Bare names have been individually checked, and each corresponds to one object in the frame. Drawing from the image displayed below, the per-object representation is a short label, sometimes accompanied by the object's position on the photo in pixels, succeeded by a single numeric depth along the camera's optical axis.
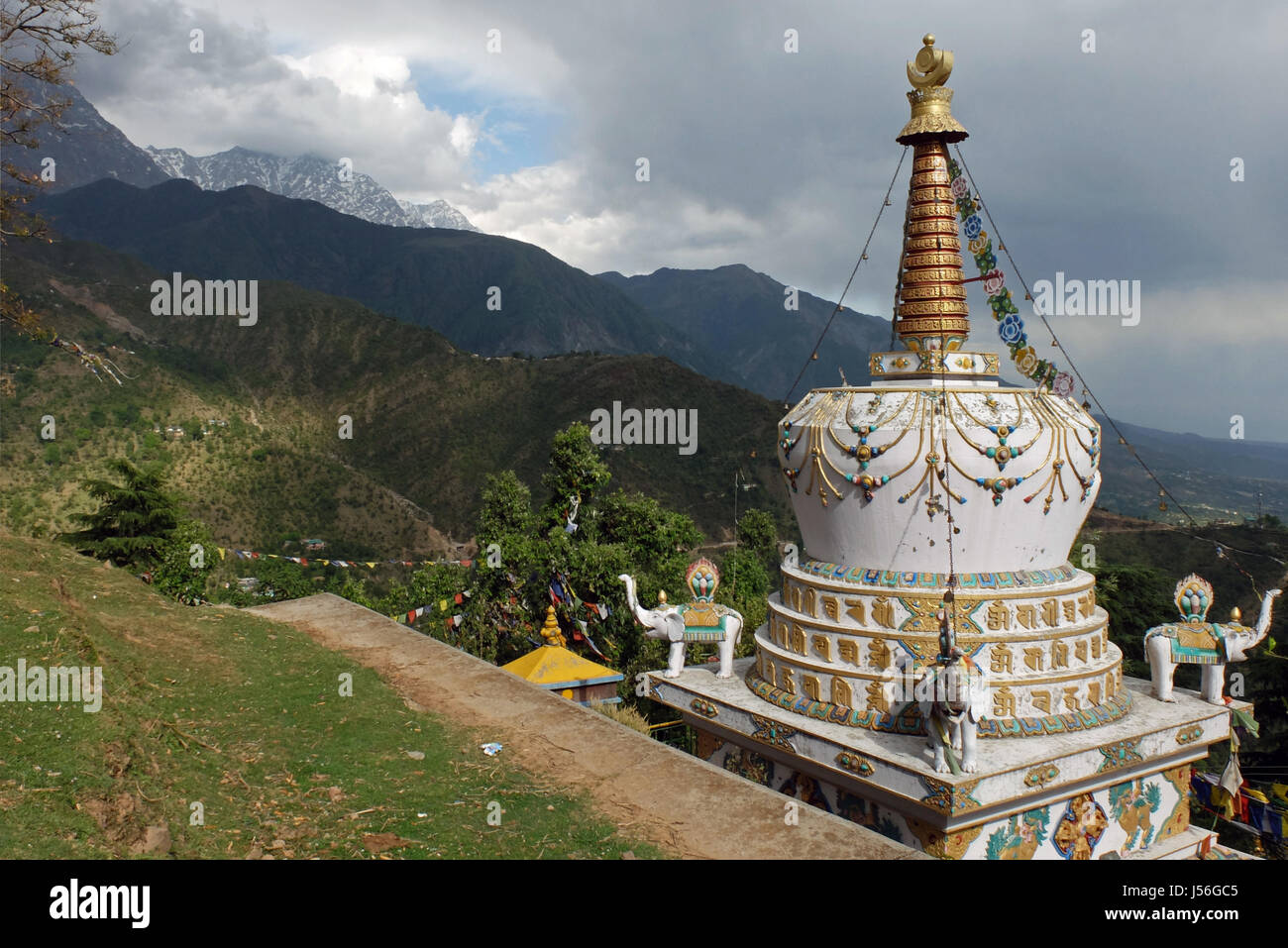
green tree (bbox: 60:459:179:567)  20.77
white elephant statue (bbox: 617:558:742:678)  14.29
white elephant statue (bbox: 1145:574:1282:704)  12.88
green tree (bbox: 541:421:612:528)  23.44
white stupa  10.96
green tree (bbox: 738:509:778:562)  34.88
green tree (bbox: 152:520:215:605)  19.27
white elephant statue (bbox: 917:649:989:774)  9.92
